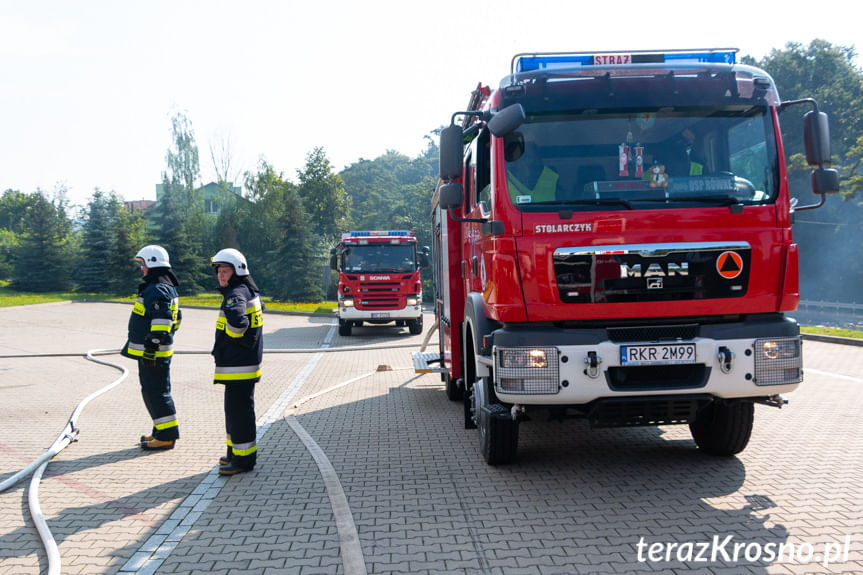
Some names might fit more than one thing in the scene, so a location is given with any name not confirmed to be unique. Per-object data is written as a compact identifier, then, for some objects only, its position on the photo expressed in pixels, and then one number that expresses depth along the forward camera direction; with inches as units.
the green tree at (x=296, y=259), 1697.8
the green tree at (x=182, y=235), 1824.6
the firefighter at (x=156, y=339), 273.9
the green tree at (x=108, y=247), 1772.9
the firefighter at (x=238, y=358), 238.8
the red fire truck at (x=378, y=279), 793.6
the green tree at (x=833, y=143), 1743.4
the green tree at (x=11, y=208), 4056.6
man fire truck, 199.2
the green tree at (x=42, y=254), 1881.2
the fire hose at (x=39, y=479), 167.9
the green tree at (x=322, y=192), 2576.3
